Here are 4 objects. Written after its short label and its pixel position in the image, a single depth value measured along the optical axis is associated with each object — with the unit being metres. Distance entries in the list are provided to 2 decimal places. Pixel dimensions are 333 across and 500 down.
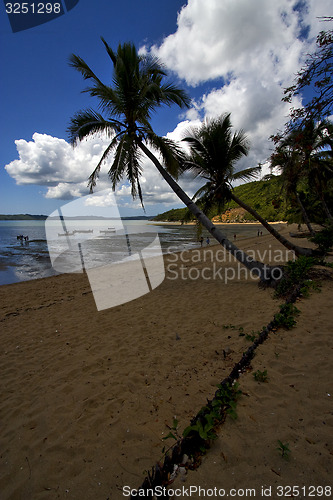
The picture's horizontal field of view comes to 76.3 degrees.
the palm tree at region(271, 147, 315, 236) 10.71
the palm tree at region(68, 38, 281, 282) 6.79
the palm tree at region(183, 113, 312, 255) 8.46
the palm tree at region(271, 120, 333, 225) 8.27
